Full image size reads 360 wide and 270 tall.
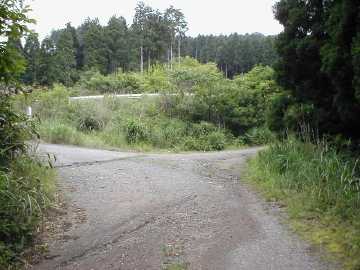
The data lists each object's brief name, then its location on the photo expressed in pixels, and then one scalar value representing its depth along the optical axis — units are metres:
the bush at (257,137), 17.80
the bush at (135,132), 15.98
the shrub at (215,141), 16.31
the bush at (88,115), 17.09
